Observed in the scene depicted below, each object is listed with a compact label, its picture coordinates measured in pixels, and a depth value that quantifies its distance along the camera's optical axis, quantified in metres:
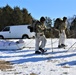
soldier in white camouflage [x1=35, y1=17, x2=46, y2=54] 15.43
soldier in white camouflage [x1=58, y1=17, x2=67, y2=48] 18.12
